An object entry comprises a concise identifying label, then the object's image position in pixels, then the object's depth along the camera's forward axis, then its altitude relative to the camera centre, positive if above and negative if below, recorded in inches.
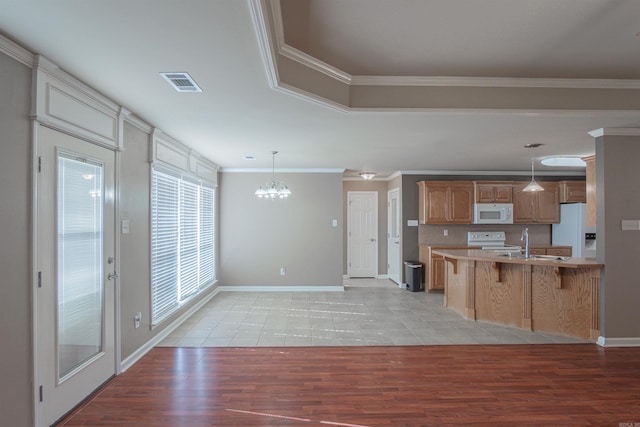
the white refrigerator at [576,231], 238.5 -10.7
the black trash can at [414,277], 256.2 -46.7
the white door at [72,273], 85.4 -16.5
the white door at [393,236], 279.4 -16.9
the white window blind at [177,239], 152.4 -12.0
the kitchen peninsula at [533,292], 153.6 -38.3
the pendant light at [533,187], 202.2 +18.1
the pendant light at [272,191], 213.0 +16.8
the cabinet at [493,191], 256.5 +19.8
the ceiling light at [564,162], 222.3 +37.5
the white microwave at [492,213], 256.4 +2.8
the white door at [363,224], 315.0 -6.8
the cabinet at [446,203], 256.5 +10.6
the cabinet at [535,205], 258.8 +8.9
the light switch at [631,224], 147.6 -3.5
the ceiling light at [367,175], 273.5 +34.7
